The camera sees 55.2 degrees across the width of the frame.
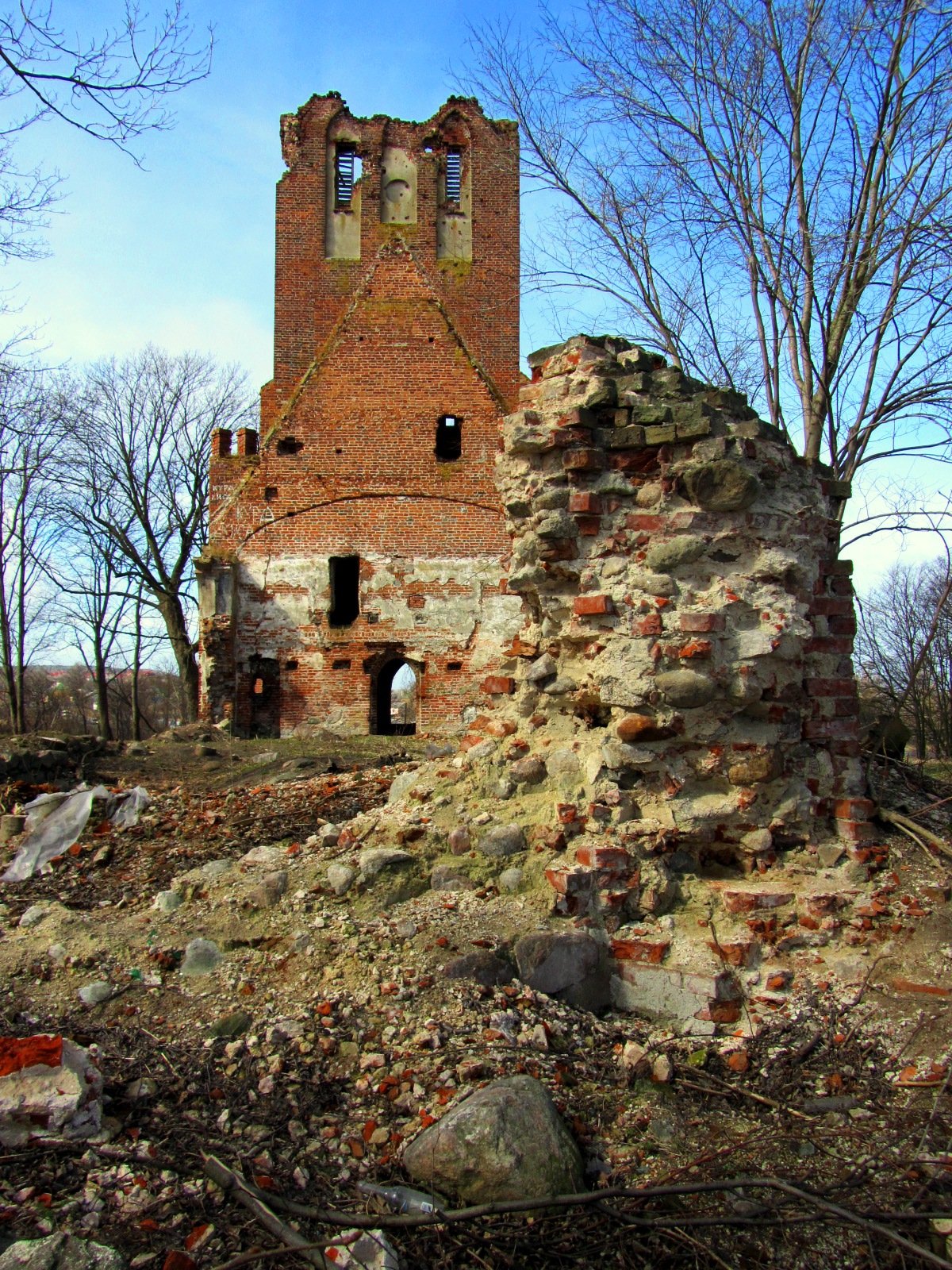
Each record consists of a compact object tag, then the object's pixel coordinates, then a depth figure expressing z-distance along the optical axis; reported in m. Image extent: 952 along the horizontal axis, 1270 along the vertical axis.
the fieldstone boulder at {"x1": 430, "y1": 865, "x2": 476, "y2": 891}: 3.80
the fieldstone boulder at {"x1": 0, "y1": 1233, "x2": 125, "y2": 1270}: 2.05
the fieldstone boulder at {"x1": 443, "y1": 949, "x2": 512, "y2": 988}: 3.28
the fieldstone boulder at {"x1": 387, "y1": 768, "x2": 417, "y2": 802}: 4.66
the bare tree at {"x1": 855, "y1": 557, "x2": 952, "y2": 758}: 17.30
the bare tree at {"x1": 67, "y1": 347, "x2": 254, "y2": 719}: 22.59
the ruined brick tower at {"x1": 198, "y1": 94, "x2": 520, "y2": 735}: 14.70
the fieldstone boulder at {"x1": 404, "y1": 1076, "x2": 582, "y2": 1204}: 2.37
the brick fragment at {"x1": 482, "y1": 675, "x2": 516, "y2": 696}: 4.64
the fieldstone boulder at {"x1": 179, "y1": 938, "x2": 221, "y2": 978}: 3.48
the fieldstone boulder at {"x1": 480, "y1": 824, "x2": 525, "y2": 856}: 3.88
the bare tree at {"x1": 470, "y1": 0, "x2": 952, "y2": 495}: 8.56
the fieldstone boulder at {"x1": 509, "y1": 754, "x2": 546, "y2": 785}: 4.15
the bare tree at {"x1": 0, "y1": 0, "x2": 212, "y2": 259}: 4.44
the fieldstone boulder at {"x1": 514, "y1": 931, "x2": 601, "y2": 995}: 3.36
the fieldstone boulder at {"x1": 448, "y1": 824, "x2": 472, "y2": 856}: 3.96
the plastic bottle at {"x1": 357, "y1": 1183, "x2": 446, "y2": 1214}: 2.34
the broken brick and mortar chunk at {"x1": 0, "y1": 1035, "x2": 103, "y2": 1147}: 2.49
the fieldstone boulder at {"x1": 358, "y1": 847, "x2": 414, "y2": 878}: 3.85
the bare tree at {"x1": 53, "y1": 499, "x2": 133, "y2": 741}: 22.77
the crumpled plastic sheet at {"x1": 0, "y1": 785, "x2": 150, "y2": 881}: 5.05
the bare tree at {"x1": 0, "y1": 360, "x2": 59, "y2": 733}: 21.62
